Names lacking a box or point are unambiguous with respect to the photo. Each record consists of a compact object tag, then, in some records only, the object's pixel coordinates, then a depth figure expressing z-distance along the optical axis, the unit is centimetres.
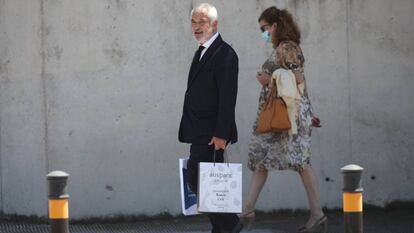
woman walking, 1294
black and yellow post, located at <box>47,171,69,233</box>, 1031
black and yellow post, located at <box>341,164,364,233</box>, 1062
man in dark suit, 1166
